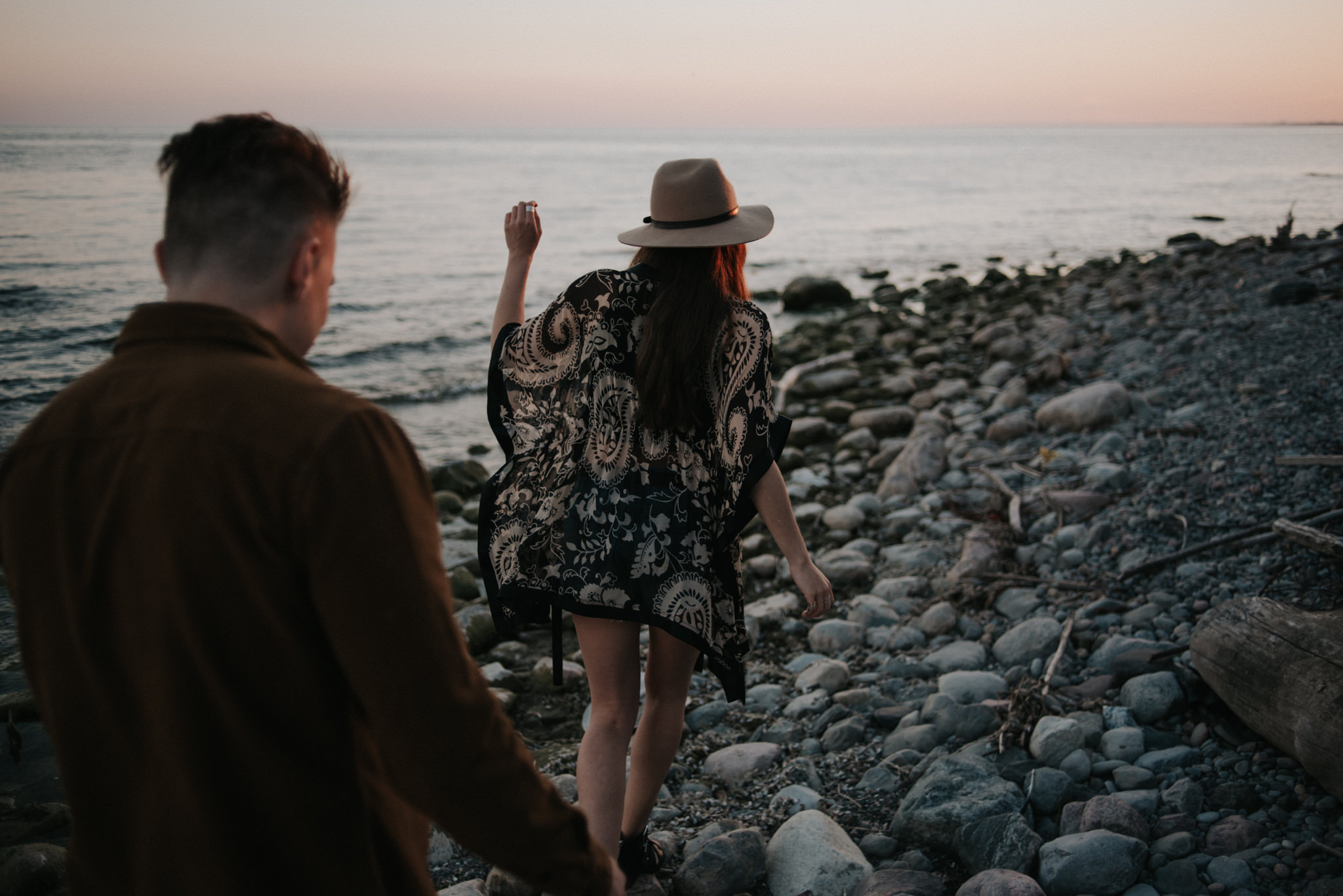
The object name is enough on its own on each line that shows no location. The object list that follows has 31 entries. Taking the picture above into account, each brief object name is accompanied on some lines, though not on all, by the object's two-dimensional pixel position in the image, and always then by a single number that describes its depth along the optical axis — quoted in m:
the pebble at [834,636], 4.82
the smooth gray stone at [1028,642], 4.25
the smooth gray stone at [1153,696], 3.55
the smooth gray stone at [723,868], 2.98
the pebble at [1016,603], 4.70
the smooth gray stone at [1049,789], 3.18
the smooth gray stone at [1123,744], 3.37
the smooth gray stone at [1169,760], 3.26
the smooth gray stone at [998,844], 2.87
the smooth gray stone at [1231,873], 2.64
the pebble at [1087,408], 6.91
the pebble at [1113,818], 2.91
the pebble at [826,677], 4.41
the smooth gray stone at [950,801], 3.07
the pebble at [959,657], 4.37
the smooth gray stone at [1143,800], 3.05
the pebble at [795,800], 3.49
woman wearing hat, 2.57
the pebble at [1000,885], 2.66
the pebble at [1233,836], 2.79
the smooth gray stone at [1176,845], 2.81
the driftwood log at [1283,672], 2.84
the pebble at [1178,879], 2.68
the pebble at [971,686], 4.03
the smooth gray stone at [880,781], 3.54
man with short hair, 1.16
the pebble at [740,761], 3.78
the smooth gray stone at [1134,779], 3.20
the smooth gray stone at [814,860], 2.95
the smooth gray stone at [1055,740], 3.40
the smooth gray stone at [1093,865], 2.73
